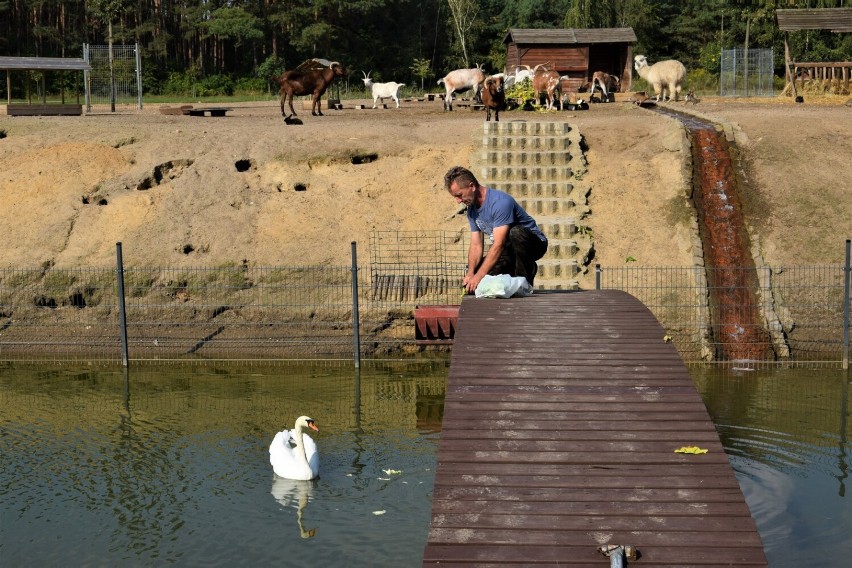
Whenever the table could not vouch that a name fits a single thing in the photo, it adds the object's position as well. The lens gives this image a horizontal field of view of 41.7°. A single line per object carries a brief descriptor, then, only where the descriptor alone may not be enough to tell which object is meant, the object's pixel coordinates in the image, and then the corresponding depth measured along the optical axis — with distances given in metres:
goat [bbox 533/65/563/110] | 32.47
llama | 35.94
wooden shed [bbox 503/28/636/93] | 48.25
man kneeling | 12.00
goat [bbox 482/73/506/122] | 28.81
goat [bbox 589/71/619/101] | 39.44
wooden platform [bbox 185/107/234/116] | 33.62
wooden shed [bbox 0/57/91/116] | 33.91
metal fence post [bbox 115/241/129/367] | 18.42
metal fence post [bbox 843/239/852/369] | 17.39
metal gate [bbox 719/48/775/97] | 40.12
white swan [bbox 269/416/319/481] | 12.44
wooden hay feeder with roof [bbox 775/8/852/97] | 37.56
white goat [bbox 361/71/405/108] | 38.34
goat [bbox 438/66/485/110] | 36.44
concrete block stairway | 21.53
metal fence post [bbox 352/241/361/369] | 18.02
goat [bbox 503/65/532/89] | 38.64
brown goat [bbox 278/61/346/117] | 32.72
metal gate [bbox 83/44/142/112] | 39.00
